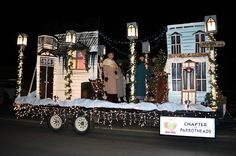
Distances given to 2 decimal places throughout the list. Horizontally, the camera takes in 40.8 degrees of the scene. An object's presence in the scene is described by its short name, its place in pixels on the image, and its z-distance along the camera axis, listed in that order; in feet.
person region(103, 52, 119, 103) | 43.11
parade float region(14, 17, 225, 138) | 33.47
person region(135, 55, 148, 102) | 42.88
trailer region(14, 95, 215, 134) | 33.73
